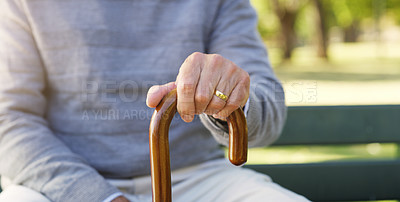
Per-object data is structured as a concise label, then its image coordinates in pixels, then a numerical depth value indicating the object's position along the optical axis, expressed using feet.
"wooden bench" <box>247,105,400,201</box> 7.89
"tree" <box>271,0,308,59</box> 70.64
